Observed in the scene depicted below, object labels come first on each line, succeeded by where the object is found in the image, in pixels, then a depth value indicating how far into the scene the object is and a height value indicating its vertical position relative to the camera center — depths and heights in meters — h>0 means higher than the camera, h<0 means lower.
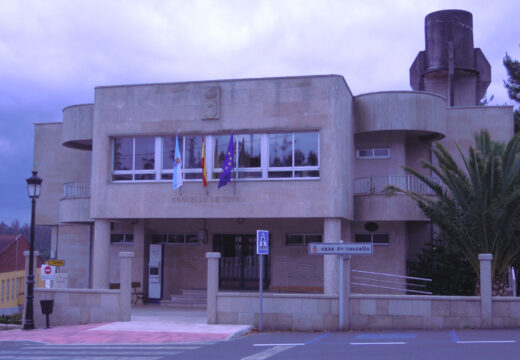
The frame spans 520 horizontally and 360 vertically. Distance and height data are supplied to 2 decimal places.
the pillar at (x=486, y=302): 16.08 -1.22
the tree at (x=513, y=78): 42.22 +11.75
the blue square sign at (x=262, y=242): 16.75 +0.26
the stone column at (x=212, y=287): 17.70 -0.99
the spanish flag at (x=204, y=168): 21.44 +2.80
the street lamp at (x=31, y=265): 19.19 -0.48
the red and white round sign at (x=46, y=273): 20.59 -0.75
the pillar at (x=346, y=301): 16.70 -1.27
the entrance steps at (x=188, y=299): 23.73 -1.82
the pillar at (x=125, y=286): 18.44 -1.03
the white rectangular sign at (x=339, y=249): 16.41 +0.10
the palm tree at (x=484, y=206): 18.83 +1.46
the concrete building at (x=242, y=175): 21.41 +2.75
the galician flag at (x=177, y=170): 21.55 +2.74
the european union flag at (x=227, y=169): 21.08 +2.73
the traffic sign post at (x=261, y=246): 16.73 +0.15
